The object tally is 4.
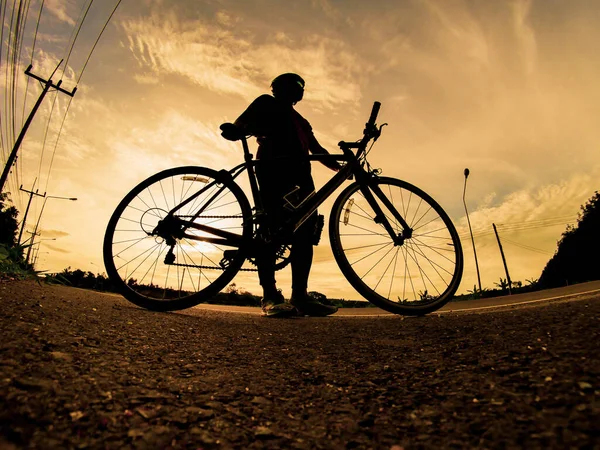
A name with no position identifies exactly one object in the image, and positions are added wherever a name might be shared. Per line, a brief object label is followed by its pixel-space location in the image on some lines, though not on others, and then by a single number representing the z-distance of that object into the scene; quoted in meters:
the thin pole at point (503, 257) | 27.07
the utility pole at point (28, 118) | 12.58
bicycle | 3.04
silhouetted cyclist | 3.32
